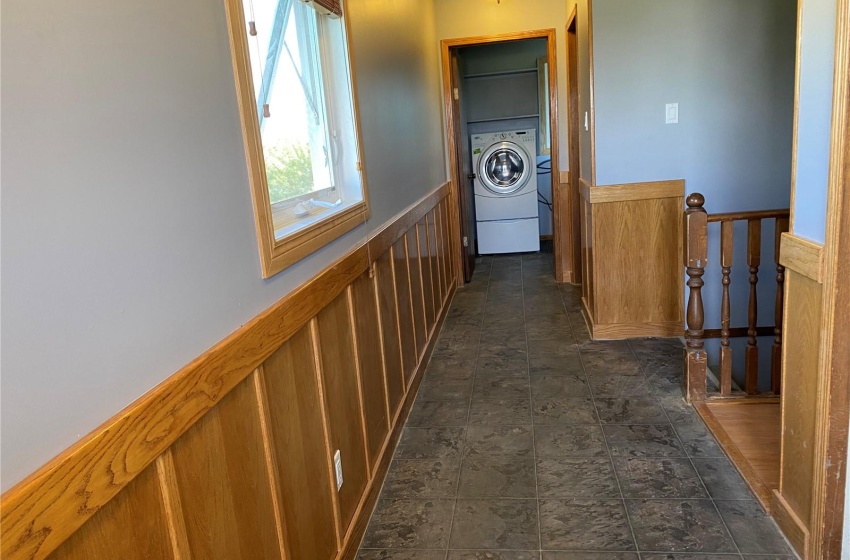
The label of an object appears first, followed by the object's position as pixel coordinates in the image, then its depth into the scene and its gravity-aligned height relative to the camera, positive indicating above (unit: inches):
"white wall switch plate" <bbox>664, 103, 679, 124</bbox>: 132.8 +4.2
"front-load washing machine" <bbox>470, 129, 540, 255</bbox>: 247.4 -17.5
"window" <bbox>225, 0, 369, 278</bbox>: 52.4 +4.7
